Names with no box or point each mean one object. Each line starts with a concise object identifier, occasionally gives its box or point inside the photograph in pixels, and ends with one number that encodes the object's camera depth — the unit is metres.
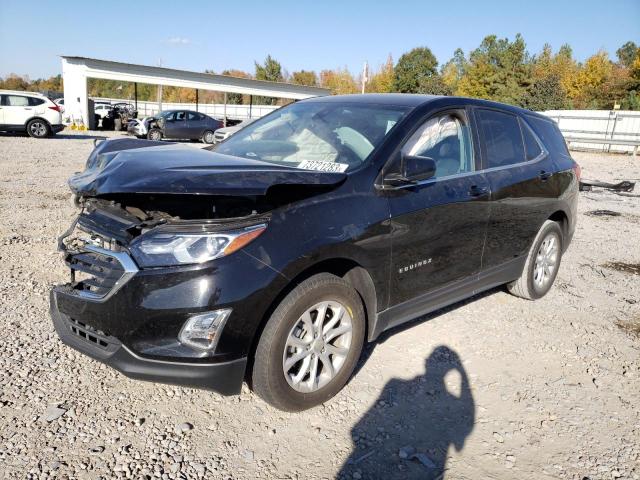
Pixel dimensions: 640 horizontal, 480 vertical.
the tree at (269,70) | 68.19
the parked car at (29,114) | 19.14
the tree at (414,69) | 65.69
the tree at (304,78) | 79.69
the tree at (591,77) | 51.38
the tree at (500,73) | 52.88
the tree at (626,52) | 76.11
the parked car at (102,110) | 28.63
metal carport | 25.00
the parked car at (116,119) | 26.72
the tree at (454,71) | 68.88
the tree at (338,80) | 77.69
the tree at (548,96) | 44.84
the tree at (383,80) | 71.75
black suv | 2.39
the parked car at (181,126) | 22.14
